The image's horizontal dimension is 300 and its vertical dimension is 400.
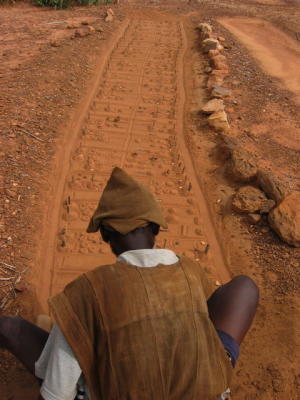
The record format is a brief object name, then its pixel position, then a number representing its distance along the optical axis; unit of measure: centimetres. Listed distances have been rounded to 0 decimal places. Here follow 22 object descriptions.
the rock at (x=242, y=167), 407
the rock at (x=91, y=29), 774
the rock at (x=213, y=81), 602
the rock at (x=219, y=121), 493
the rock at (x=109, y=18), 864
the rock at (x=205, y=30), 794
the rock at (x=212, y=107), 518
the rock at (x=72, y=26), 805
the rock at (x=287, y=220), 345
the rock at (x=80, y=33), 747
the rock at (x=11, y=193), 369
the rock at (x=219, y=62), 659
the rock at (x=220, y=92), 566
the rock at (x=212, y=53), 698
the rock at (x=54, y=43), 696
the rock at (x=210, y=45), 725
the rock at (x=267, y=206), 370
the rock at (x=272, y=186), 371
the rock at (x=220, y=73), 640
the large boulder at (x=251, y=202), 371
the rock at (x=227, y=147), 445
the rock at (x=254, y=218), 367
